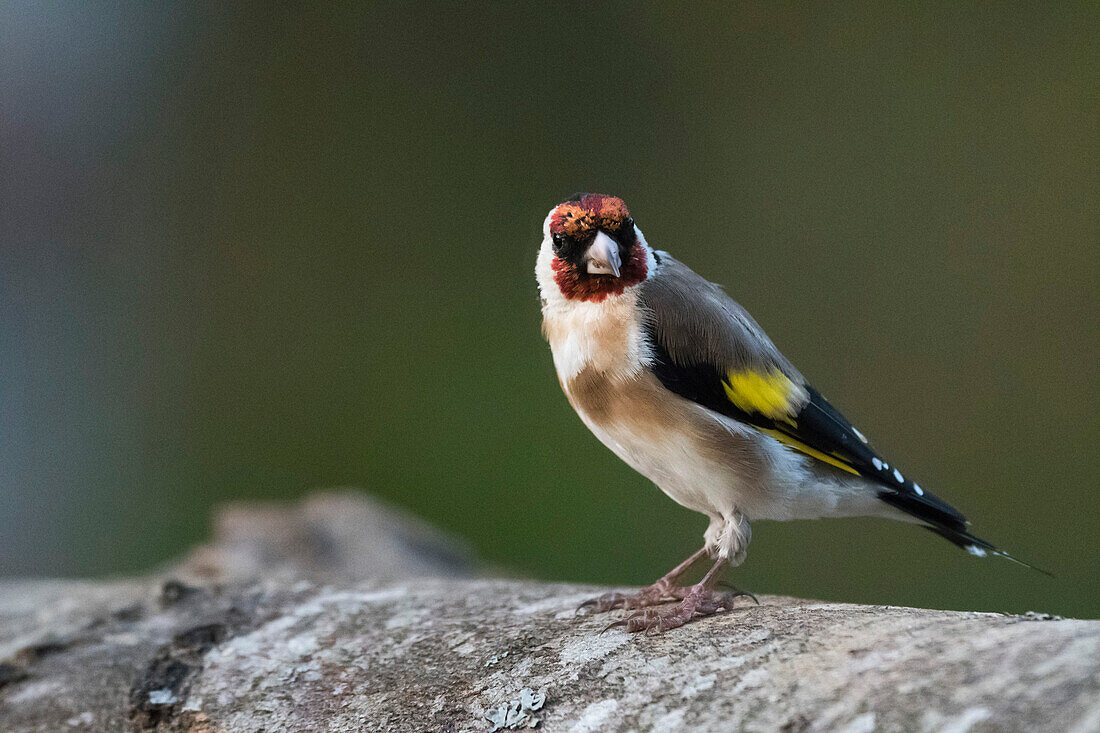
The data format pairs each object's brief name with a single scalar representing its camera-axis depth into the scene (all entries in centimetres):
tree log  371
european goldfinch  376
